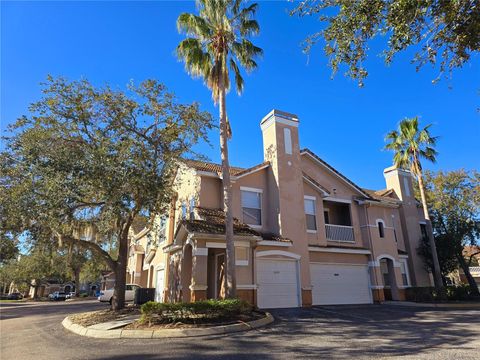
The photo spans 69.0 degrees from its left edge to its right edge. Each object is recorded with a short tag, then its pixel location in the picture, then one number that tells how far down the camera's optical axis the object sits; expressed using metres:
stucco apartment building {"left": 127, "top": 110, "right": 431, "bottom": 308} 17.34
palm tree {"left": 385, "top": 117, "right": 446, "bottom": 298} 24.55
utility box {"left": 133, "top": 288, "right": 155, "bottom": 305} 20.97
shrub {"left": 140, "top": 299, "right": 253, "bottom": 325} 11.41
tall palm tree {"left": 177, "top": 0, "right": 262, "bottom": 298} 16.05
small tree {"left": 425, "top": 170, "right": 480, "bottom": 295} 26.02
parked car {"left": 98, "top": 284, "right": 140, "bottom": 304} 28.26
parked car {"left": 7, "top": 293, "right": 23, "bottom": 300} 68.06
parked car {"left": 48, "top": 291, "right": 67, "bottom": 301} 50.68
